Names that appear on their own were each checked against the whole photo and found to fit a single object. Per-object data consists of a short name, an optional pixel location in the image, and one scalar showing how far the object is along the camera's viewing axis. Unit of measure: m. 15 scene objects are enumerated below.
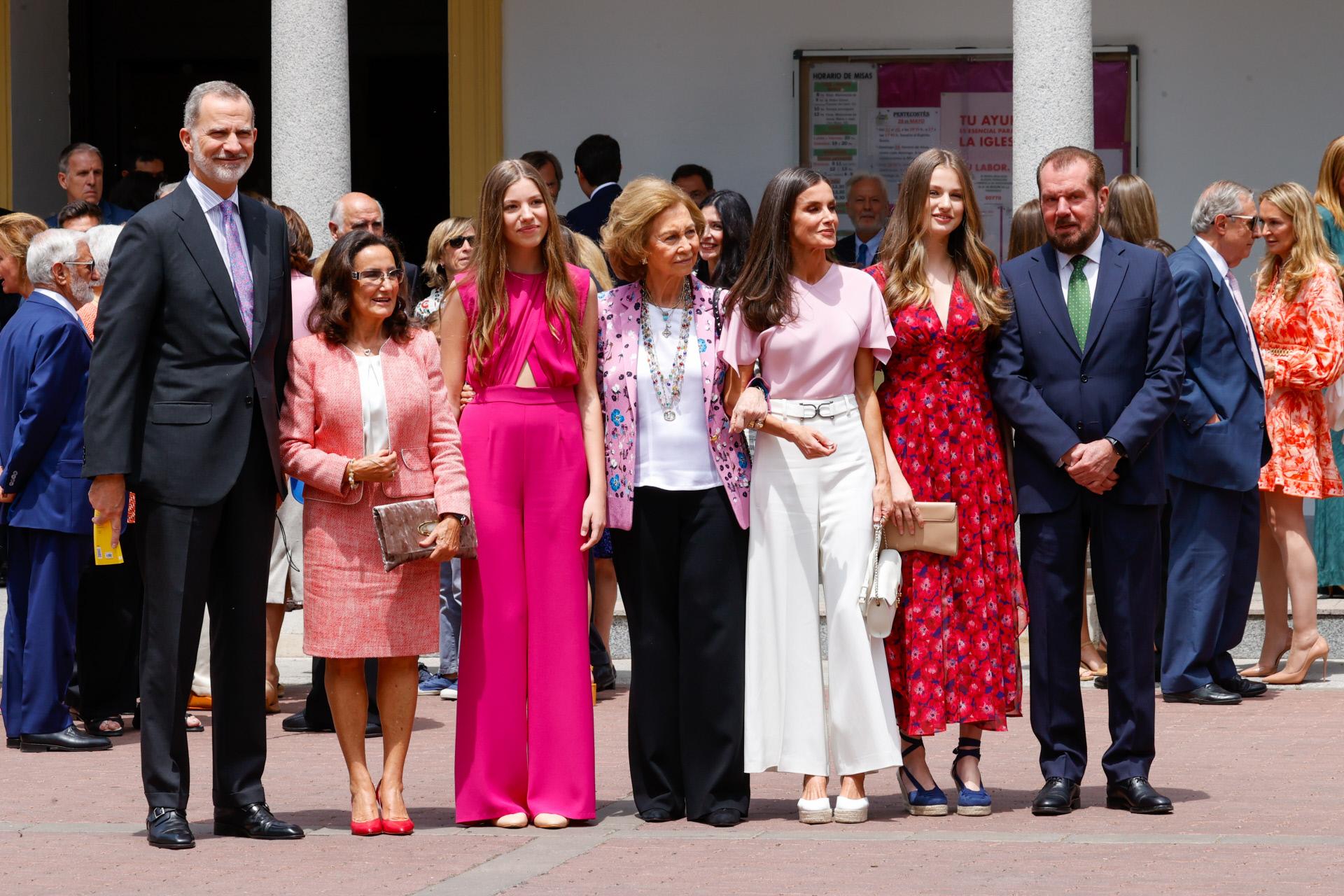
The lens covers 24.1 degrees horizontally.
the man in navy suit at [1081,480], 9.81
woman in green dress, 15.43
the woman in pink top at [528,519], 9.76
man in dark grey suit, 9.22
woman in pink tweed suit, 9.49
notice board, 20.31
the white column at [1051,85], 16.24
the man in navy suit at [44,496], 12.21
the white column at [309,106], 16.51
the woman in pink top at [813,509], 9.63
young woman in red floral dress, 9.68
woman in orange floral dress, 13.98
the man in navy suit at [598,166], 17.41
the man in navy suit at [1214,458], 13.31
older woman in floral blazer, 9.77
